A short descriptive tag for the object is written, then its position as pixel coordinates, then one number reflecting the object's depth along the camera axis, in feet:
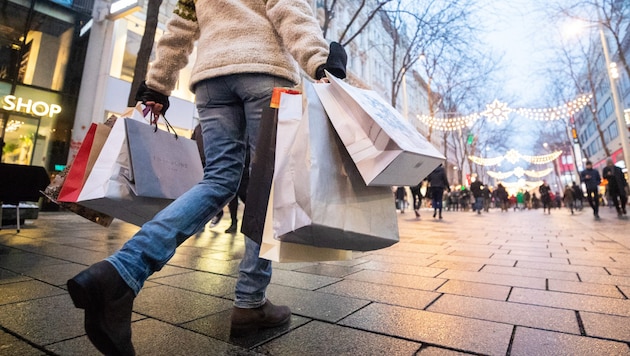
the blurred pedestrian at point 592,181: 38.42
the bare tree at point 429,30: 42.39
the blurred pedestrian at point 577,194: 68.18
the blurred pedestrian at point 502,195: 78.05
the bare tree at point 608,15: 53.62
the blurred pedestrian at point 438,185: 38.05
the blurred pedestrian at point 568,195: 66.10
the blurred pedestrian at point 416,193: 42.10
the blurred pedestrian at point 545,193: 68.95
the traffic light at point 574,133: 88.98
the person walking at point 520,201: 101.79
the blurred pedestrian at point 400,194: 58.61
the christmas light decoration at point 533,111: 52.01
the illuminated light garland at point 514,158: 93.13
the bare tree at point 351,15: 37.11
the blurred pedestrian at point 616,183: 36.86
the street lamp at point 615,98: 56.49
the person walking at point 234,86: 4.57
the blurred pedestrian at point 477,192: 59.88
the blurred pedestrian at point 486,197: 77.66
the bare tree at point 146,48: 23.45
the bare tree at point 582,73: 72.95
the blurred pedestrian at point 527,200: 116.06
